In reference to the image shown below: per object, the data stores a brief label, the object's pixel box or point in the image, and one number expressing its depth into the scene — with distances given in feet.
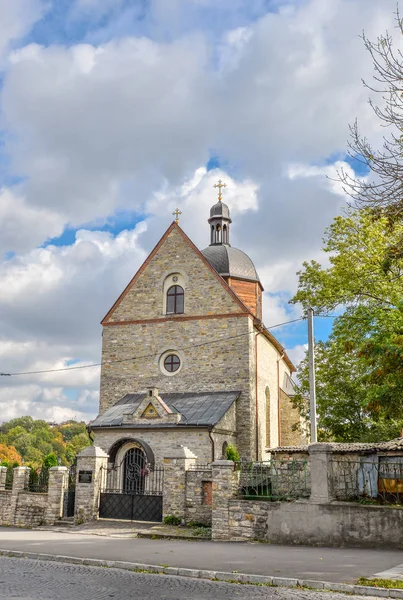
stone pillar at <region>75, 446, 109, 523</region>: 60.18
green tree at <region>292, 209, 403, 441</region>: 65.72
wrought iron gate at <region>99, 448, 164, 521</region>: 58.59
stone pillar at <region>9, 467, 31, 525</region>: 64.39
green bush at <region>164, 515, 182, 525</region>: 55.01
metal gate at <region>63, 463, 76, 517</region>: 62.64
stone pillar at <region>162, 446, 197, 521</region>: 55.47
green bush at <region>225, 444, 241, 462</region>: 65.46
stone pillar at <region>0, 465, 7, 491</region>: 68.64
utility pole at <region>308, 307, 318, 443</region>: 61.16
